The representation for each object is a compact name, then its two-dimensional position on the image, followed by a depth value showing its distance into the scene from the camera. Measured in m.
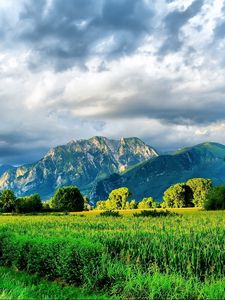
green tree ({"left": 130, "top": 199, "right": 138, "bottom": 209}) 191.93
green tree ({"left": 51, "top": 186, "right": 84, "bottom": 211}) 154.88
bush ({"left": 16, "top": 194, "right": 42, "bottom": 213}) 134.38
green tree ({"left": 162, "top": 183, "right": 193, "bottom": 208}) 180.38
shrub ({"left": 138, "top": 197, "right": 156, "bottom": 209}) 194.95
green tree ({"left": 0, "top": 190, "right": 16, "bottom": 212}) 136.12
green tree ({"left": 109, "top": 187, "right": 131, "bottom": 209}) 197.75
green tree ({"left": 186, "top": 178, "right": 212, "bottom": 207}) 175.60
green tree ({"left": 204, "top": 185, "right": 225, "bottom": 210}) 102.88
